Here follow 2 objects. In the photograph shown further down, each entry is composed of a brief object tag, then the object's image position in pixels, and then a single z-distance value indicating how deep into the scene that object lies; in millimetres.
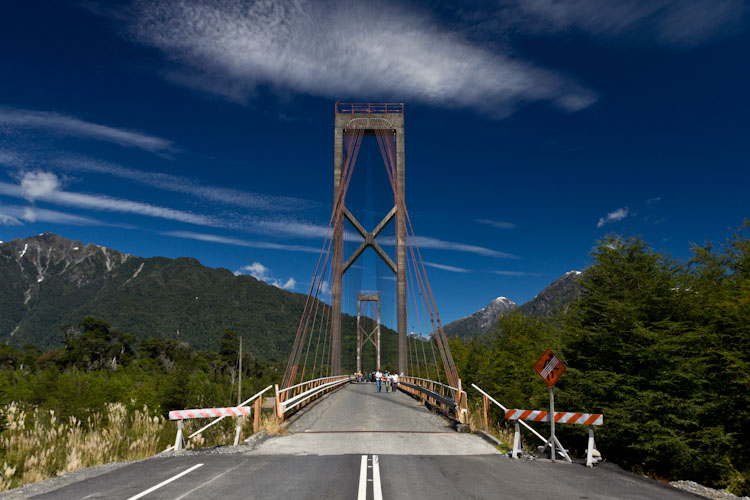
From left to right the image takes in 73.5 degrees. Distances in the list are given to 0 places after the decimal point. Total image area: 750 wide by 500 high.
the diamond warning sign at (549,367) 10547
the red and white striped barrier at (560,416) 9773
